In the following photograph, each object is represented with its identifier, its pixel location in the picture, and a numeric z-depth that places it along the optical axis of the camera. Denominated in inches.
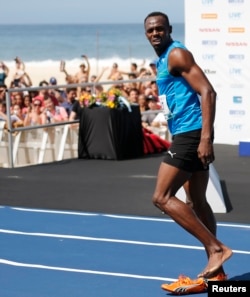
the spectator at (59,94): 779.0
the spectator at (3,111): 669.9
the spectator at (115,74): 1035.9
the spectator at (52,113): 689.5
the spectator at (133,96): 711.7
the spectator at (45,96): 727.2
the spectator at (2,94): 740.9
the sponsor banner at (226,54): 684.7
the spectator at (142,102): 708.0
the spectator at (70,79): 1016.9
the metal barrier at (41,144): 656.4
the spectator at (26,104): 711.6
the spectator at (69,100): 746.1
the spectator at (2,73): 999.6
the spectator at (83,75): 1019.4
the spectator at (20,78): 1006.4
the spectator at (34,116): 687.1
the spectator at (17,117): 677.9
